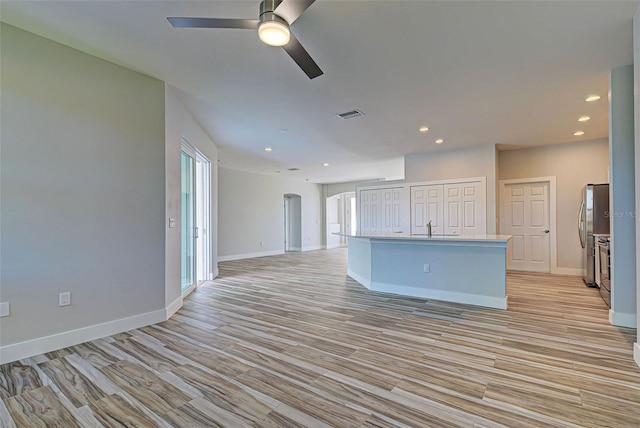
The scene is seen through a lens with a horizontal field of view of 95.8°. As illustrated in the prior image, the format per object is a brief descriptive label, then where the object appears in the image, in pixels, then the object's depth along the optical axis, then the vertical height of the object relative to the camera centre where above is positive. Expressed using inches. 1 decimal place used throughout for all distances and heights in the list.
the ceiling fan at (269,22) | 72.6 +50.3
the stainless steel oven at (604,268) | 147.4 -28.8
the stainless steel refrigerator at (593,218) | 184.1 -2.5
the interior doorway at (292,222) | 450.3 -9.5
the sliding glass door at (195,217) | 184.2 -0.4
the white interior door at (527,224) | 245.4 -8.3
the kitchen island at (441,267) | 147.3 -29.4
